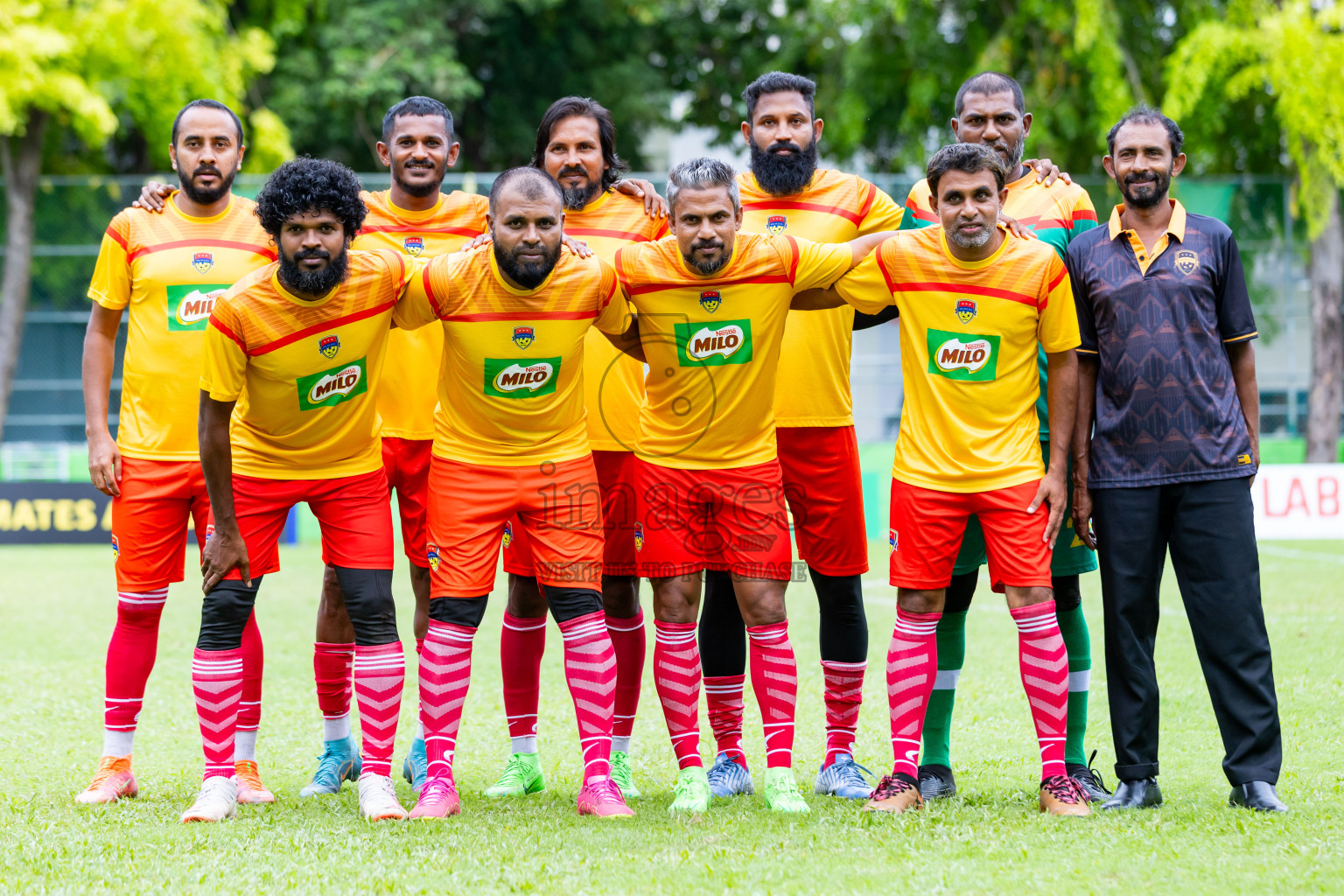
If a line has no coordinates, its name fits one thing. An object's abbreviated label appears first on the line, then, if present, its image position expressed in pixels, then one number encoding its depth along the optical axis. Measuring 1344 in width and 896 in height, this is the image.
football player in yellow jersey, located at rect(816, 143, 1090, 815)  9.40
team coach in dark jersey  9.48
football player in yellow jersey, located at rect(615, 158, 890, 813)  9.81
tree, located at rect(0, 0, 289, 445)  37.75
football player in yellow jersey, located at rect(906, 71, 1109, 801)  10.32
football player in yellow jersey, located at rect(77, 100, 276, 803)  10.46
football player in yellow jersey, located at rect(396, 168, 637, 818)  9.50
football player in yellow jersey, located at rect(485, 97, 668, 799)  10.73
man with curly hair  9.33
